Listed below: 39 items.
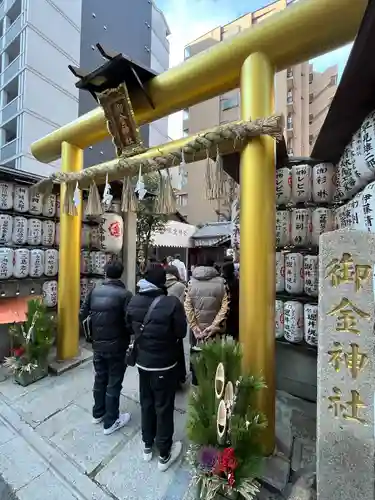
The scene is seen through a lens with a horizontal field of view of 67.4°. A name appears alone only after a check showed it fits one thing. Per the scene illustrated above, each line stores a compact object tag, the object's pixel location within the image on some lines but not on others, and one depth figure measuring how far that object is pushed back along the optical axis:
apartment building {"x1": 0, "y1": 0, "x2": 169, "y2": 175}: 15.26
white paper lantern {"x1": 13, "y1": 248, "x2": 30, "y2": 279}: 5.76
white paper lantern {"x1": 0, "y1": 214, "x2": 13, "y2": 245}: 5.64
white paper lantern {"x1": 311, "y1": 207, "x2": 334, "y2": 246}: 4.12
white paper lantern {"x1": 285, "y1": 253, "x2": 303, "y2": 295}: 4.22
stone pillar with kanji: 2.04
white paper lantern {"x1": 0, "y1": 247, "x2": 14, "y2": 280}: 5.52
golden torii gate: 3.22
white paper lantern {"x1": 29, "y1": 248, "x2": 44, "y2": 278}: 6.05
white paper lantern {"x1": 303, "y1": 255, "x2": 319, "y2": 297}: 4.04
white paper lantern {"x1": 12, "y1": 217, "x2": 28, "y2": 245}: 5.87
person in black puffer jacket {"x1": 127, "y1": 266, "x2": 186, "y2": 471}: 3.05
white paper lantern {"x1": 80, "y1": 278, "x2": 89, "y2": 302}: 7.24
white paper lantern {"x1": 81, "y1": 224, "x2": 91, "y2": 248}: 7.30
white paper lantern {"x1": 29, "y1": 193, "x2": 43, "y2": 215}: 6.24
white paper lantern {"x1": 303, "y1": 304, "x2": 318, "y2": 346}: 3.95
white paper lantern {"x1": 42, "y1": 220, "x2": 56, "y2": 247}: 6.46
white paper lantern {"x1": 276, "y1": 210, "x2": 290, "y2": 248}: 4.43
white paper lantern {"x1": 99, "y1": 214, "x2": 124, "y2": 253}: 7.27
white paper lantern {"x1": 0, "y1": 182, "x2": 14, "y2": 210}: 5.73
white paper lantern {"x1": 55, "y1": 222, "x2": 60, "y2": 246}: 6.73
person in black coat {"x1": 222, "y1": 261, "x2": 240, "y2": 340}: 4.59
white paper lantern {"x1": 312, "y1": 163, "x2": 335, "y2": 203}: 4.14
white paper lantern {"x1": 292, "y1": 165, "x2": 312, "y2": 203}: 4.29
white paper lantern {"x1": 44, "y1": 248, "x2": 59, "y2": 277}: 6.37
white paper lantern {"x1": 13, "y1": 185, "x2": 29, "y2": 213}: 5.97
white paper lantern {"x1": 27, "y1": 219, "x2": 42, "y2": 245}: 6.12
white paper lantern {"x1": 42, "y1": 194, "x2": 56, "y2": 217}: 6.52
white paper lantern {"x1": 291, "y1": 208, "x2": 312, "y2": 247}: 4.28
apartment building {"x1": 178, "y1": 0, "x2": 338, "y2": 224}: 24.27
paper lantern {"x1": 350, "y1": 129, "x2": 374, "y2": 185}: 2.87
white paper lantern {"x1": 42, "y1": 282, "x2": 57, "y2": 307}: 6.37
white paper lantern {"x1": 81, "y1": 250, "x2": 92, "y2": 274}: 7.33
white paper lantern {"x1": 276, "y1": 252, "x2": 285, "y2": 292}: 4.43
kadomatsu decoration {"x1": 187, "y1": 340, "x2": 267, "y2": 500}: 2.38
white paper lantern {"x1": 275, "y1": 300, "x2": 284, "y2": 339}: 4.36
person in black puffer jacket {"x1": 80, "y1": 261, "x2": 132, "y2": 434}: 3.62
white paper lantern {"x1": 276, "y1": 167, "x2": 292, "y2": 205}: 4.43
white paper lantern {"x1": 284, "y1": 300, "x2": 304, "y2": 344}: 4.15
